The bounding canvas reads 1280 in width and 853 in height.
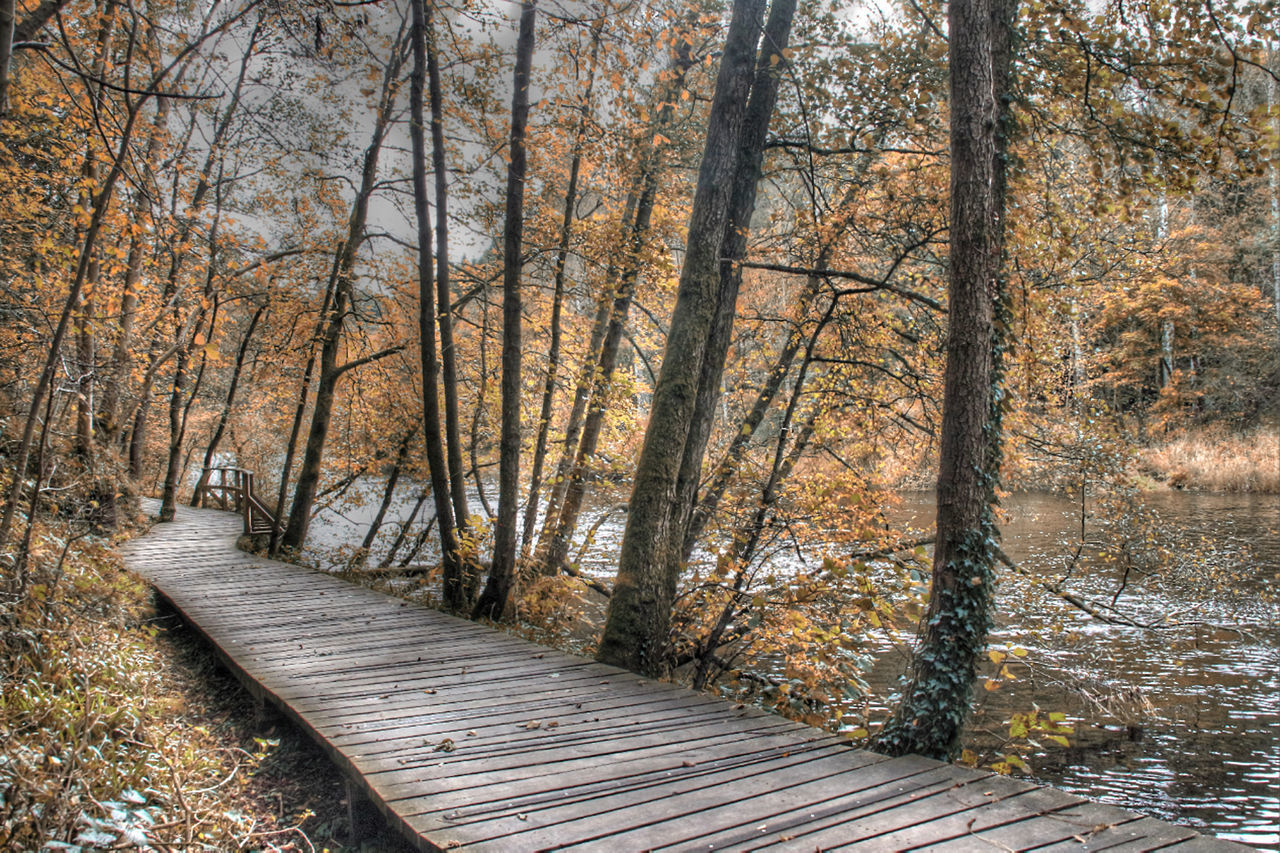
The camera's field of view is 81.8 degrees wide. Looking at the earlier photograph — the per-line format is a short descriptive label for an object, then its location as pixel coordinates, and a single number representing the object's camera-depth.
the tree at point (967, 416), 3.79
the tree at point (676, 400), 5.54
